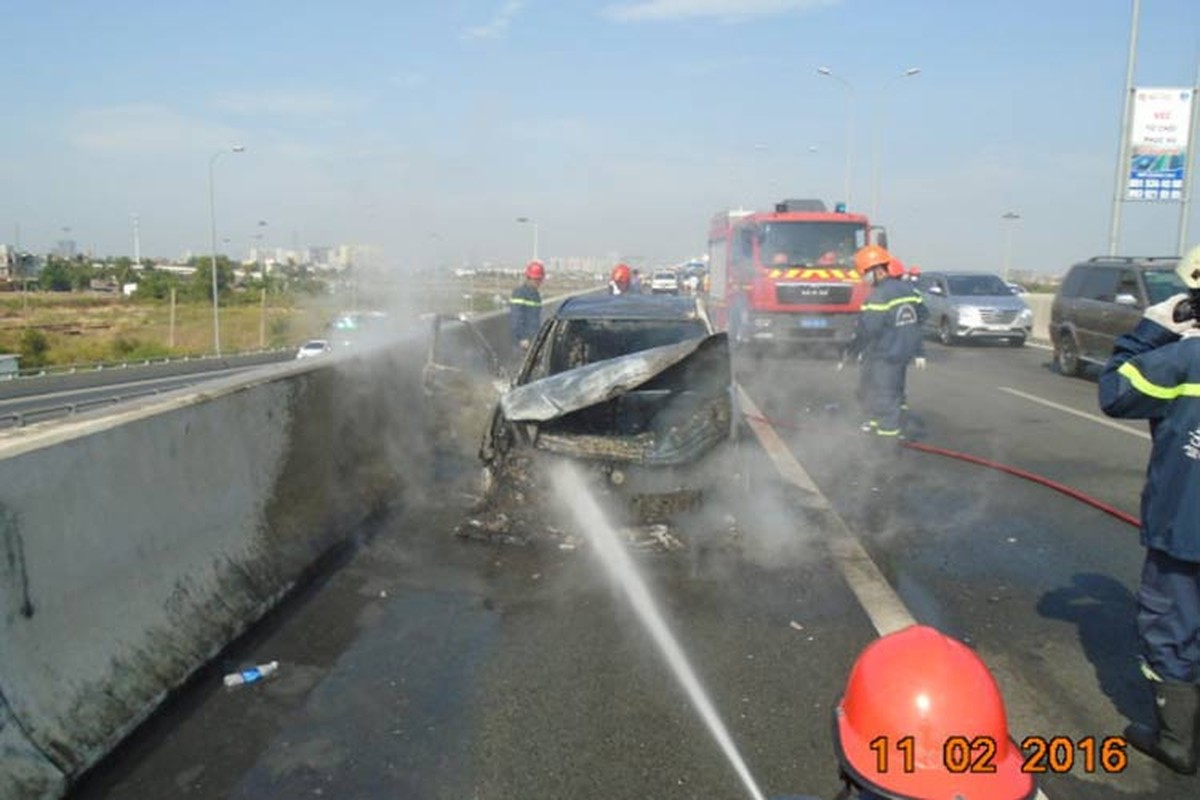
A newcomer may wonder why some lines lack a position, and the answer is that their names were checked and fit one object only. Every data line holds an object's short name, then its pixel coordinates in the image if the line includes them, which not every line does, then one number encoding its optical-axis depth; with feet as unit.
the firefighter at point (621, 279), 50.42
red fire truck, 61.52
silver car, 73.15
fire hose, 22.98
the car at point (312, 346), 102.71
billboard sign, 80.59
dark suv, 47.19
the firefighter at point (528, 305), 43.42
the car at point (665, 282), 167.38
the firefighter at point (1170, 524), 11.21
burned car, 20.22
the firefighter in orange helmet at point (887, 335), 29.01
